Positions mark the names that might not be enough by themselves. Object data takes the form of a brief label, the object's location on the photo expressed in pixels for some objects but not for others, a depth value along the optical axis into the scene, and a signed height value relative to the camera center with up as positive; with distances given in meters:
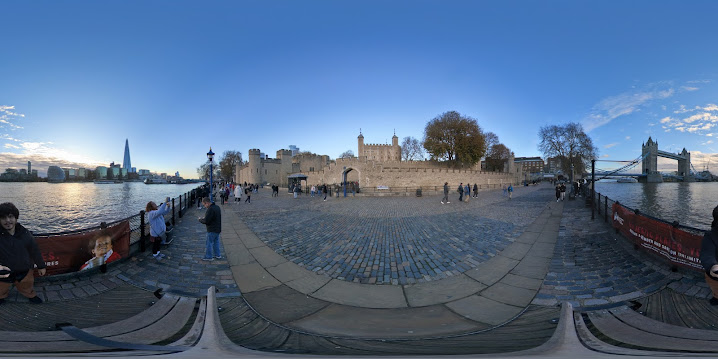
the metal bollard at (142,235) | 5.73 -1.17
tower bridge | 74.00 +3.77
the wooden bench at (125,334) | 2.29 -1.54
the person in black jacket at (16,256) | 3.42 -0.99
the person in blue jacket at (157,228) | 5.54 -1.00
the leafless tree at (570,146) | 39.75 +4.77
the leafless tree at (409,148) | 77.31 +9.05
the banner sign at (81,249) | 4.28 -1.17
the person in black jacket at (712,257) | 3.35 -1.07
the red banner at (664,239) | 4.19 -1.20
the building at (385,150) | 77.56 +8.65
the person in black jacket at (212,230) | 5.57 -1.07
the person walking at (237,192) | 17.66 -0.78
